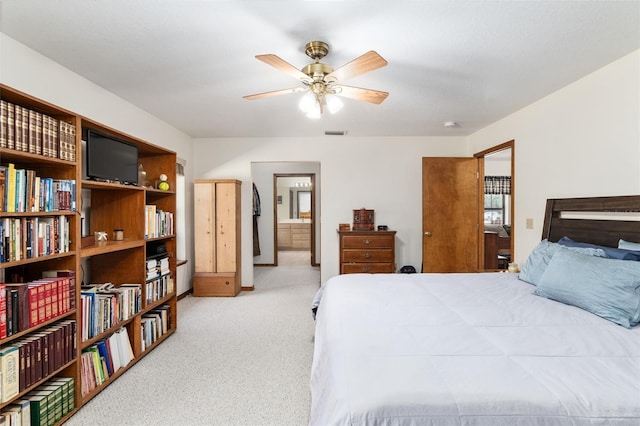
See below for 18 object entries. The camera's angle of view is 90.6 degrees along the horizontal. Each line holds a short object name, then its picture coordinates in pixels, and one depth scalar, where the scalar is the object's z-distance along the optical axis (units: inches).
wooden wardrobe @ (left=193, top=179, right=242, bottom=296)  173.3
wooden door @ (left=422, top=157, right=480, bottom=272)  177.9
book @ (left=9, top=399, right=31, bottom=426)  64.1
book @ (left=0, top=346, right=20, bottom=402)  59.1
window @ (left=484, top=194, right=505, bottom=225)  302.0
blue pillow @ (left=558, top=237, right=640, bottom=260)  77.2
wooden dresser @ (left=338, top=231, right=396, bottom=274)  170.9
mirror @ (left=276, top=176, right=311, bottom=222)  402.0
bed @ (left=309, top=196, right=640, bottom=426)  39.1
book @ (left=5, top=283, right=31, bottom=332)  62.9
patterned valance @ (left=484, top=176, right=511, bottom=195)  286.5
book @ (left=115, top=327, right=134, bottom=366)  94.1
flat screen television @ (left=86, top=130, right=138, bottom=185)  86.1
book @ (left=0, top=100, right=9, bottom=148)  60.2
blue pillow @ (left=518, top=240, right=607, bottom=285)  93.1
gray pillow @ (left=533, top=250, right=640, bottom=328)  64.9
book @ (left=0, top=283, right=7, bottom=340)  58.9
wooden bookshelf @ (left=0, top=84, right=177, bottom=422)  66.4
